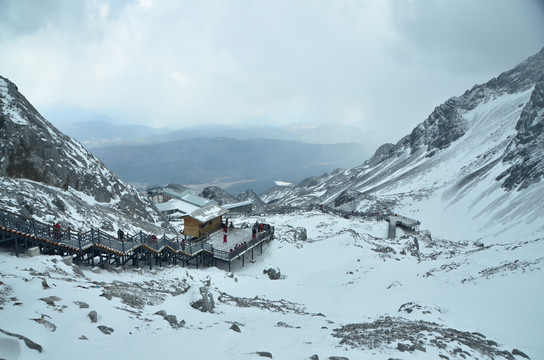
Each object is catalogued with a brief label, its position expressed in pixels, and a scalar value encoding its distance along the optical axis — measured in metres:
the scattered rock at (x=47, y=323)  11.23
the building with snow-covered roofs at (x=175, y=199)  71.81
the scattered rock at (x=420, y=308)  20.27
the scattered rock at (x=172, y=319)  14.18
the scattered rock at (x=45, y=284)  14.20
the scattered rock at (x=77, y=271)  18.50
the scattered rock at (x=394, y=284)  26.09
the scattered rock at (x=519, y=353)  14.55
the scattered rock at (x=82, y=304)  13.31
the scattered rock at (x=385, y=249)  34.88
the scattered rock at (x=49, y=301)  12.78
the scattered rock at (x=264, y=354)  11.87
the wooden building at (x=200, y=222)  33.44
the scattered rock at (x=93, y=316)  12.50
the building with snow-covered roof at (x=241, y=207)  76.25
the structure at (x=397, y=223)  47.38
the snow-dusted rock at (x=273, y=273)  29.62
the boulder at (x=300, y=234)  39.78
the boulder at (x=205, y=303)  17.33
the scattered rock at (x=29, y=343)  9.78
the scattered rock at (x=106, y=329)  11.99
